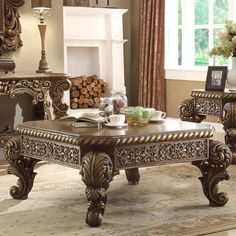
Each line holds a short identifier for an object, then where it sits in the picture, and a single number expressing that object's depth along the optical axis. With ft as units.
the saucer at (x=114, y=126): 15.96
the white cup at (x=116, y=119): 16.07
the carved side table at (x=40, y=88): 22.11
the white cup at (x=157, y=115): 17.29
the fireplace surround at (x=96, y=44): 31.05
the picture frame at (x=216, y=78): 22.90
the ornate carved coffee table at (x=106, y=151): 14.33
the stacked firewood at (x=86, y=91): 31.75
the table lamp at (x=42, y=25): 23.88
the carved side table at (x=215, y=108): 21.43
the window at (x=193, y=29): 30.33
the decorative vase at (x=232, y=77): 22.53
